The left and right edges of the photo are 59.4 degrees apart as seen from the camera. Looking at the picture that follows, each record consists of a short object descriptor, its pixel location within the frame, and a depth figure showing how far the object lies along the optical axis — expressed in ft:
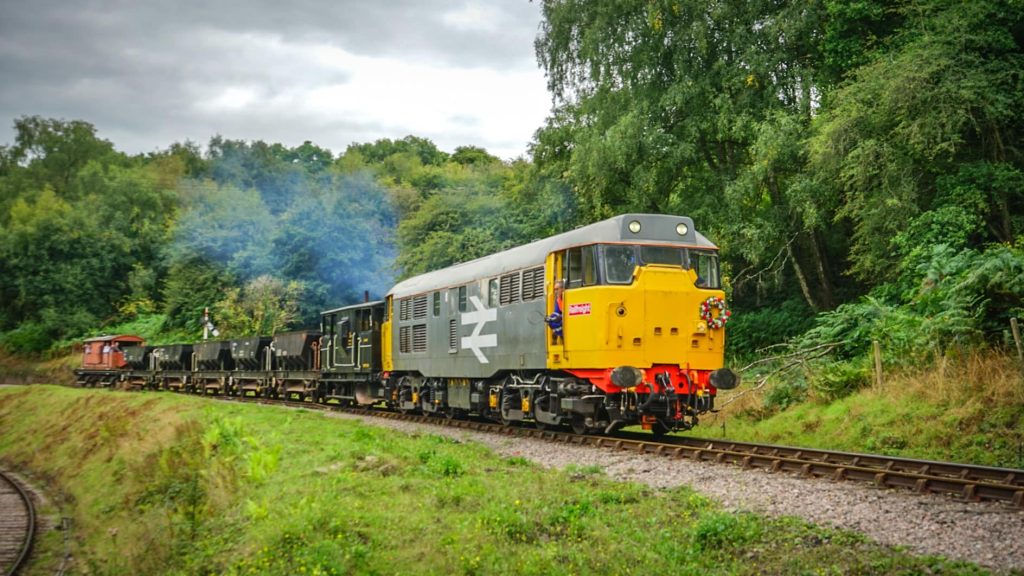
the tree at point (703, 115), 81.56
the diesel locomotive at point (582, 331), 50.49
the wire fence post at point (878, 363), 56.59
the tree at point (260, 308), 156.97
